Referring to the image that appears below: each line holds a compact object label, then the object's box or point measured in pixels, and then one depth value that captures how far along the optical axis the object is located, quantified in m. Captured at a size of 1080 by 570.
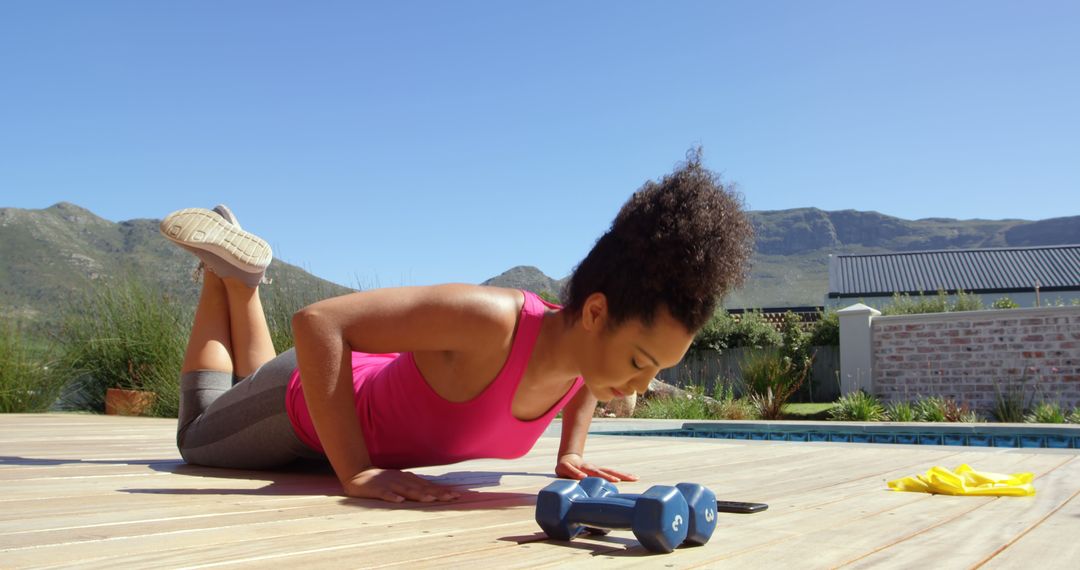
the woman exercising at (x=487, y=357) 1.92
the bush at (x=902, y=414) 9.88
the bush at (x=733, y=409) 10.49
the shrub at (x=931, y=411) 9.66
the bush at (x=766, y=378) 11.24
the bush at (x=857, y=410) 10.46
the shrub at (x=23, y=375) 7.50
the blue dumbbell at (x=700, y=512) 1.56
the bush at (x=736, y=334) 16.75
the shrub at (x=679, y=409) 10.70
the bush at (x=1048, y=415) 9.14
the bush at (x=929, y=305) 15.93
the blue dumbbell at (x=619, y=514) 1.47
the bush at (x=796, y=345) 15.21
